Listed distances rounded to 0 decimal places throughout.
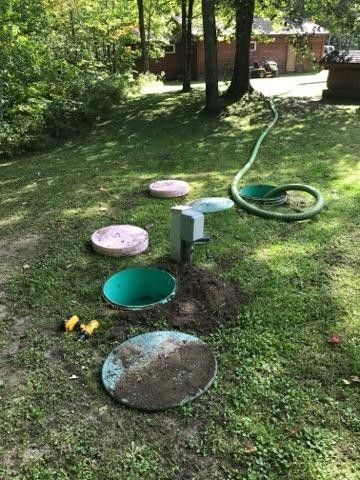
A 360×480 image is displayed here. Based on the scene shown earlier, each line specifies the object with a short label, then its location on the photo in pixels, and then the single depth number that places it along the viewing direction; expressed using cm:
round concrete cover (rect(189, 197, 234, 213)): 501
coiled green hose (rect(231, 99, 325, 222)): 466
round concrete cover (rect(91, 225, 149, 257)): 402
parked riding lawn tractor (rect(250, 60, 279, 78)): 2468
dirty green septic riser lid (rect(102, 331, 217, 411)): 243
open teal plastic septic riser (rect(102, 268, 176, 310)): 348
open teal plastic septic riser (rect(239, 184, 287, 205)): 521
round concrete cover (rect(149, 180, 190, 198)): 554
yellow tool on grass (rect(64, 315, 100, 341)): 298
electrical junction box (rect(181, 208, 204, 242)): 342
